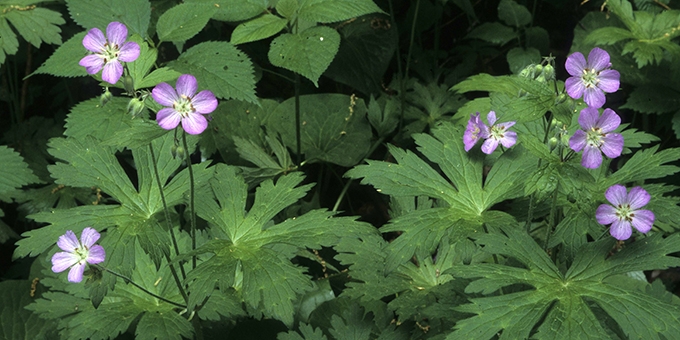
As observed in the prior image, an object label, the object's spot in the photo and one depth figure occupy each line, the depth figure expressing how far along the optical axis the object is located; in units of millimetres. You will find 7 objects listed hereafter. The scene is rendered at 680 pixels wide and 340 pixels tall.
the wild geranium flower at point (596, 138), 995
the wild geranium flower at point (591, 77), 995
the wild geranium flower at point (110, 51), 1009
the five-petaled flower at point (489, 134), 1074
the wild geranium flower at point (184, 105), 984
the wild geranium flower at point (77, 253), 1016
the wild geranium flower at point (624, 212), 1006
